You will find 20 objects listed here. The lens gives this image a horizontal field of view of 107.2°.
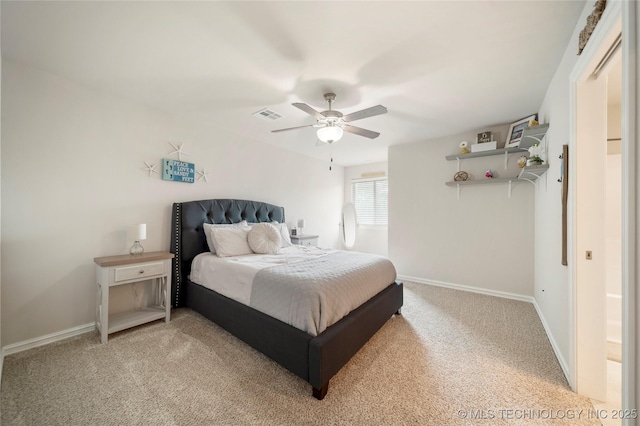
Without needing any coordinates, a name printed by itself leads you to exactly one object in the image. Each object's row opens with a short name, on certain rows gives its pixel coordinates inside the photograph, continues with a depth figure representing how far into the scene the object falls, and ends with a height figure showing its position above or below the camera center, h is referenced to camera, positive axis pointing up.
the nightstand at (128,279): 2.14 -0.64
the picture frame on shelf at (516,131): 2.95 +1.13
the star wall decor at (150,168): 2.74 +0.53
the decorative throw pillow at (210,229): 2.92 -0.21
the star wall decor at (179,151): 2.98 +0.80
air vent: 2.84 +1.24
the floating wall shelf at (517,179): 2.34 +0.50
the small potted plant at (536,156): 2.31 +0.64
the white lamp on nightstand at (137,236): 2.46 -0.24
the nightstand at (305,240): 4.16 -0.45
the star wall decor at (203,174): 3.24 +0.55
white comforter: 1.68 -0.58
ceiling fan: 2.06 +0.90
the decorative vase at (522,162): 2.82 +0.66
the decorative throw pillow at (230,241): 2.77 -0.33
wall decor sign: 2.88 +0.55
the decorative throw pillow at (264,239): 2.94 -0.31
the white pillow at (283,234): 3.48 -0.30
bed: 1.56 -0.87
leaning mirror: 5.75 -0.24
